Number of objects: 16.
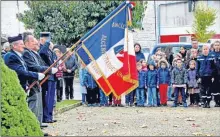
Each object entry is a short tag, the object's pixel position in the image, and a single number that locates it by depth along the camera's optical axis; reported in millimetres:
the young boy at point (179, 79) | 15695
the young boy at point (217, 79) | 15234
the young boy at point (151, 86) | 15875
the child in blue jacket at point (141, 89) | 16000
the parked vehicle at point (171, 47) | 19594
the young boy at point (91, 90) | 16219
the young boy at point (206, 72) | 15234
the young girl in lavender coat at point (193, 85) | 15648
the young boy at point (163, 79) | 15922
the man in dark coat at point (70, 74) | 17750
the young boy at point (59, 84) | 16802
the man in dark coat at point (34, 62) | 10062
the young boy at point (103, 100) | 16047
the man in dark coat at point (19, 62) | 9297
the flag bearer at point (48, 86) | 11516
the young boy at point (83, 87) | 16359
